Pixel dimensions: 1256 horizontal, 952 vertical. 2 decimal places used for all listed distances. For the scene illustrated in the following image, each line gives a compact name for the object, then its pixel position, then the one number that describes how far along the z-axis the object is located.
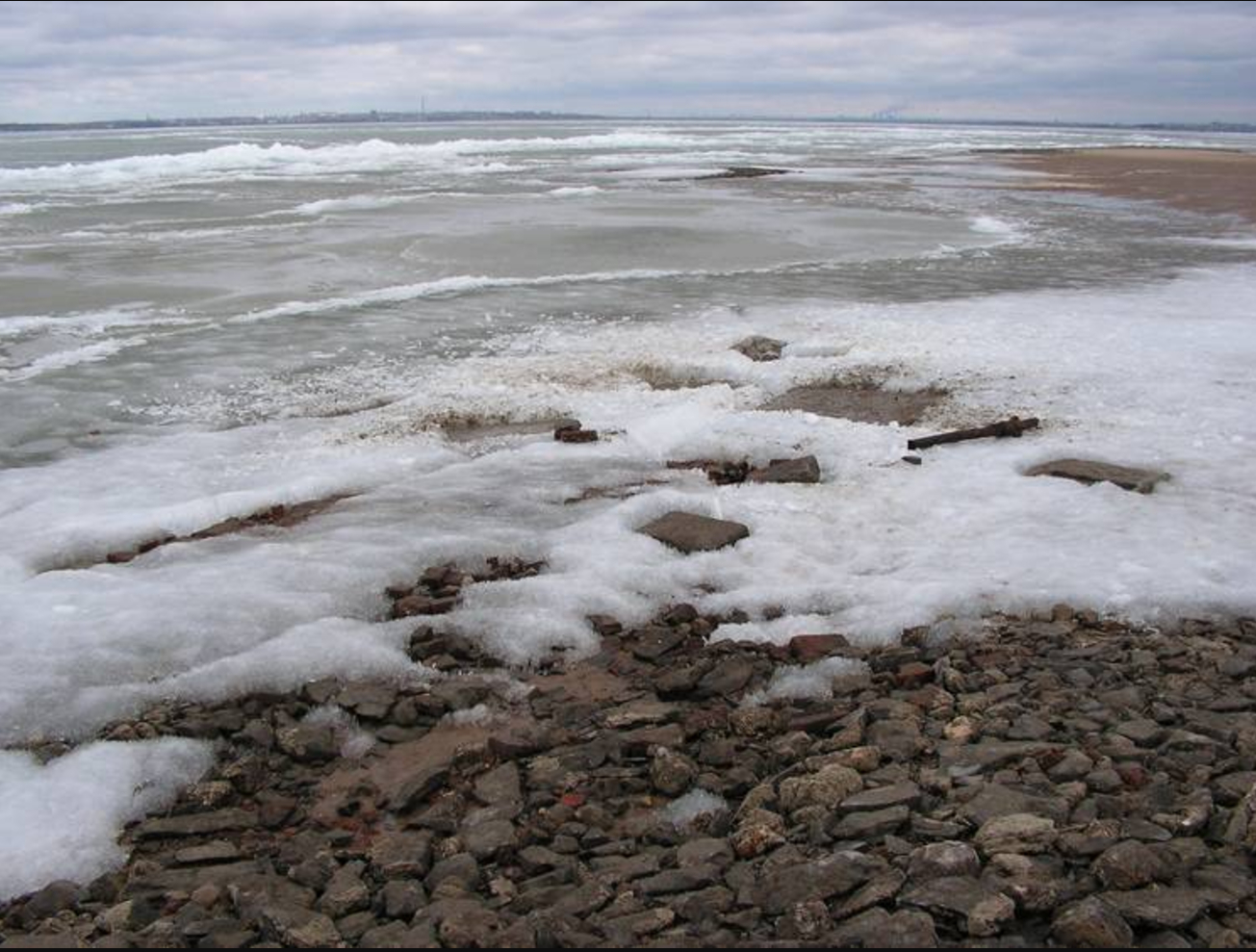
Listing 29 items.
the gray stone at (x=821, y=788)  3.81
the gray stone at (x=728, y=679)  4.85
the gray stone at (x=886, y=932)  2.94
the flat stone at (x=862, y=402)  9.25
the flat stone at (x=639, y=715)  4.56
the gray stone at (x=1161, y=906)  2.97
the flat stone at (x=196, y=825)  3.98
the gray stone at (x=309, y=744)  4.48
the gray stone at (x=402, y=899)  3.39
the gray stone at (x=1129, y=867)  3.14
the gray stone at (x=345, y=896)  3.43
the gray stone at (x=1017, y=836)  3.33
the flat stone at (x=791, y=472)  7.58
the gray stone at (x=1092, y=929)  2.90
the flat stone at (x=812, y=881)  3.21
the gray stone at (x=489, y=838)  3.71
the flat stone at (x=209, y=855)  3.80
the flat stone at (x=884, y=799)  3.67
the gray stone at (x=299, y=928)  3.23
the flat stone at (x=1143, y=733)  4.07
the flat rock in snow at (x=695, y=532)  6.39
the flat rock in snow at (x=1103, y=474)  7.11
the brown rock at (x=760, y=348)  11.15
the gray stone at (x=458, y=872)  3.54
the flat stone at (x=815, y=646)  5.12
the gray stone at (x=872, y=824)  3.53
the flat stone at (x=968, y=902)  2.99
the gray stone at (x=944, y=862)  3.23
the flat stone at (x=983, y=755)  3.92
